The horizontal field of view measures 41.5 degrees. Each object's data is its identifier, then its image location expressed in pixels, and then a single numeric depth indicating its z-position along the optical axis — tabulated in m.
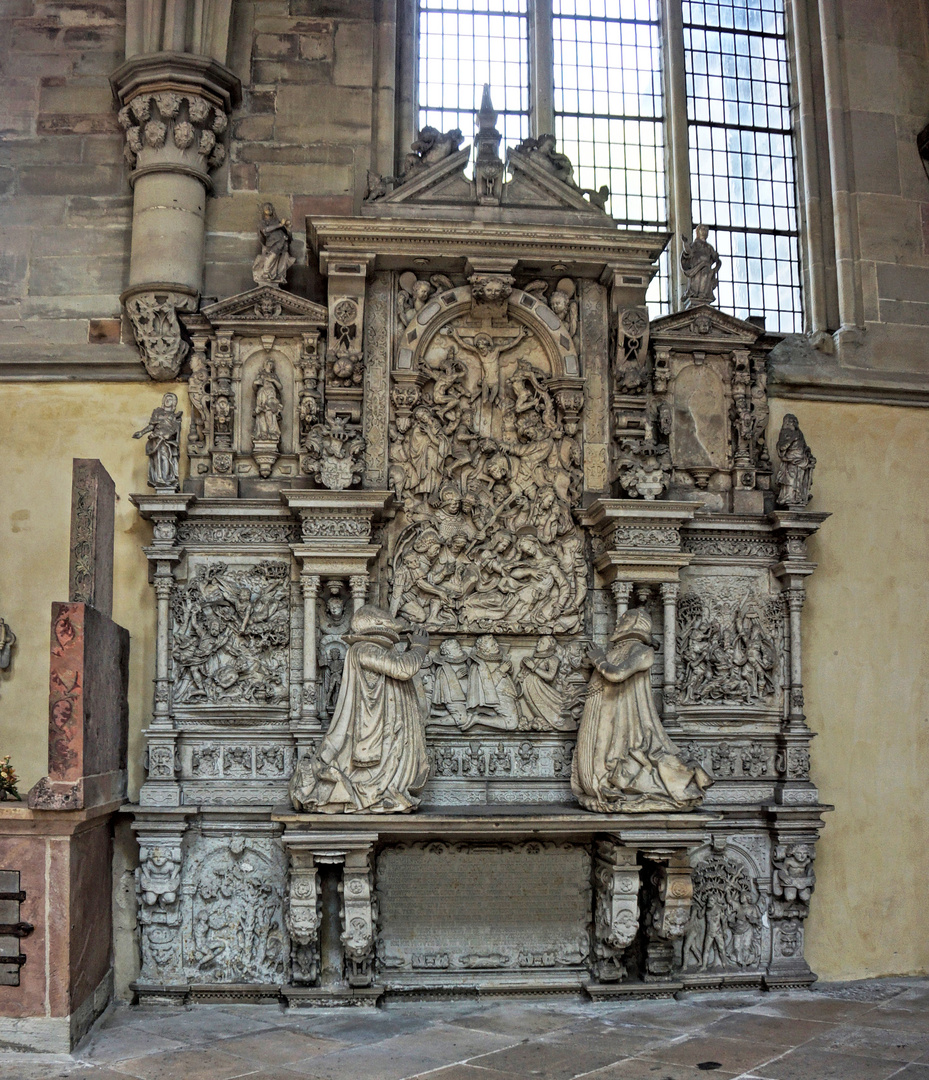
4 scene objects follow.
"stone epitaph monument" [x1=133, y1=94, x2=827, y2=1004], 8.05
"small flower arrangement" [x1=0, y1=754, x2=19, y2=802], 7.24
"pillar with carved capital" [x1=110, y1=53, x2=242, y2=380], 8.88
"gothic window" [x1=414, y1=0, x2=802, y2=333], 10.23
